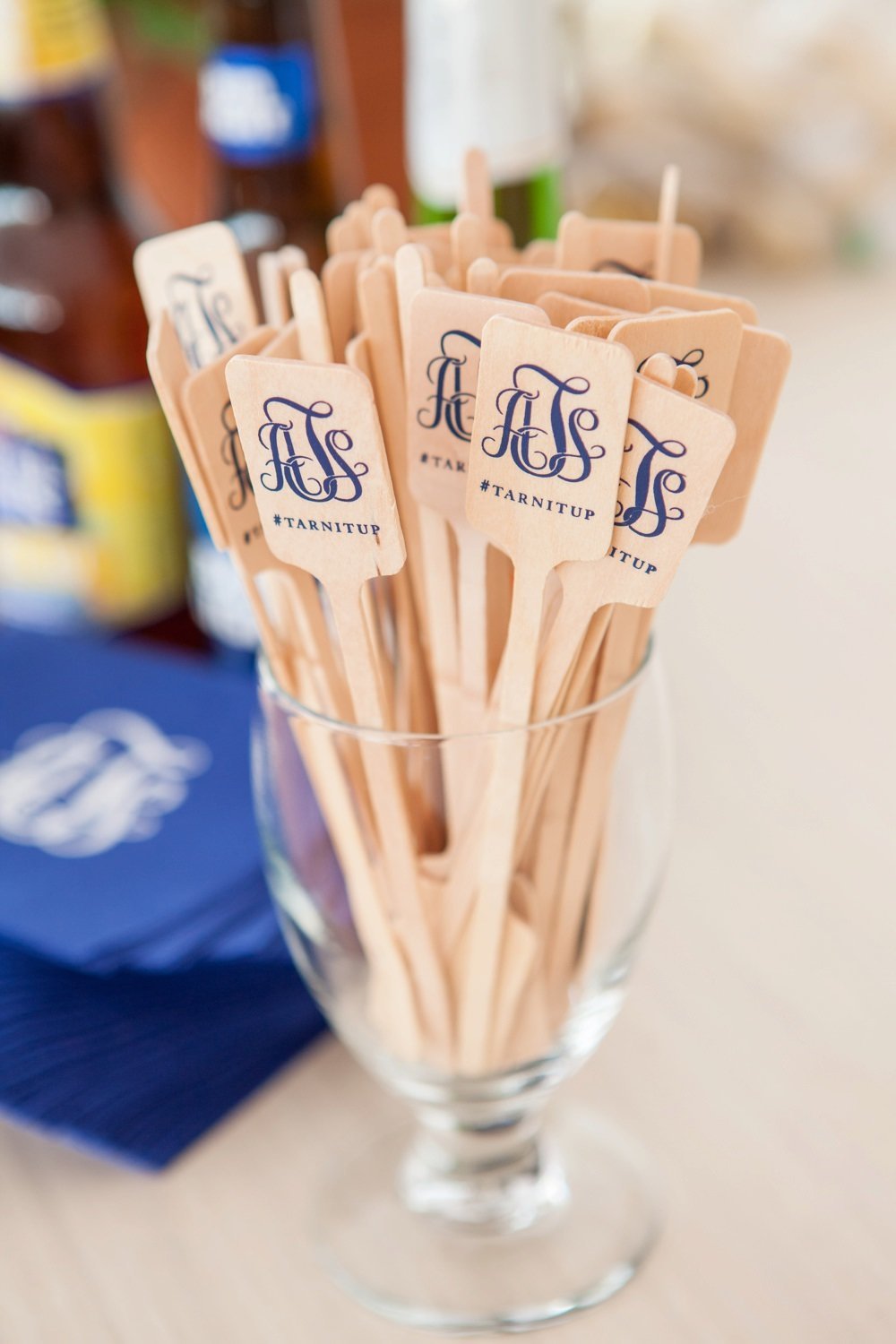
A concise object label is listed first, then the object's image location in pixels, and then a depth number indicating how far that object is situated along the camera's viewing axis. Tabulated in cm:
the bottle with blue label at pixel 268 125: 61
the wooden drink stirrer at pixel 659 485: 27
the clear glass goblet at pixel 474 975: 35
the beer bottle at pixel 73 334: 64
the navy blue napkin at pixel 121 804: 47
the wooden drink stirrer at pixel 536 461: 27
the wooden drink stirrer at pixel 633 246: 35
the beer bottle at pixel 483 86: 58
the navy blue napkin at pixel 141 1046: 43
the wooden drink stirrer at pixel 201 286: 35
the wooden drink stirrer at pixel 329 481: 28
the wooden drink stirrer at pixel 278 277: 35
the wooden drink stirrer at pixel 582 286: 31
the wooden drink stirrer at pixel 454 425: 29
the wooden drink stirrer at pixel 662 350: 29
